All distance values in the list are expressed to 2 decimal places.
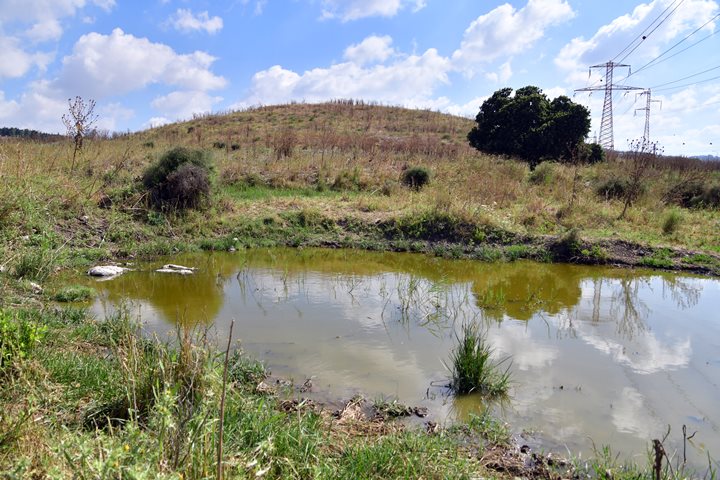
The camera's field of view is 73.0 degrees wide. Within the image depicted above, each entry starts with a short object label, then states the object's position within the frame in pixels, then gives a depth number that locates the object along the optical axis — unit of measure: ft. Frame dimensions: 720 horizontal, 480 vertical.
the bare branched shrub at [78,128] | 46.06
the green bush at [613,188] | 54.70
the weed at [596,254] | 38.75
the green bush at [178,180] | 45.11
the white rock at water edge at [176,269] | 32.58
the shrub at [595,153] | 80.18
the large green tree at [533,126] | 76.48
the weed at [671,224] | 44.93
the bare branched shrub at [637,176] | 50.03
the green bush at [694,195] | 56.08
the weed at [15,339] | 12.18
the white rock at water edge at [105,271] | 30.60
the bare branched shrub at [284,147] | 71.31
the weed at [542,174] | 61.09
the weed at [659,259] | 37.34
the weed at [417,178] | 58.08
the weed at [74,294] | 24.38
